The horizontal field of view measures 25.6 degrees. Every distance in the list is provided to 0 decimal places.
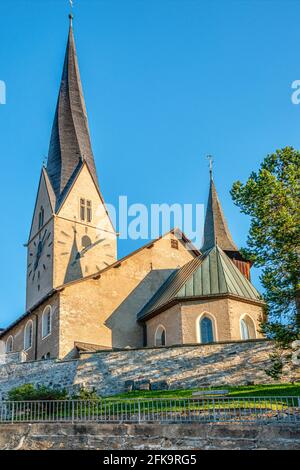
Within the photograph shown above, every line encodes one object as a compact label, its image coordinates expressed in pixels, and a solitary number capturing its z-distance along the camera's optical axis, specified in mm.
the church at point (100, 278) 37312
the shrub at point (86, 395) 29903
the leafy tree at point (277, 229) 28016
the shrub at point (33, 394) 30828
